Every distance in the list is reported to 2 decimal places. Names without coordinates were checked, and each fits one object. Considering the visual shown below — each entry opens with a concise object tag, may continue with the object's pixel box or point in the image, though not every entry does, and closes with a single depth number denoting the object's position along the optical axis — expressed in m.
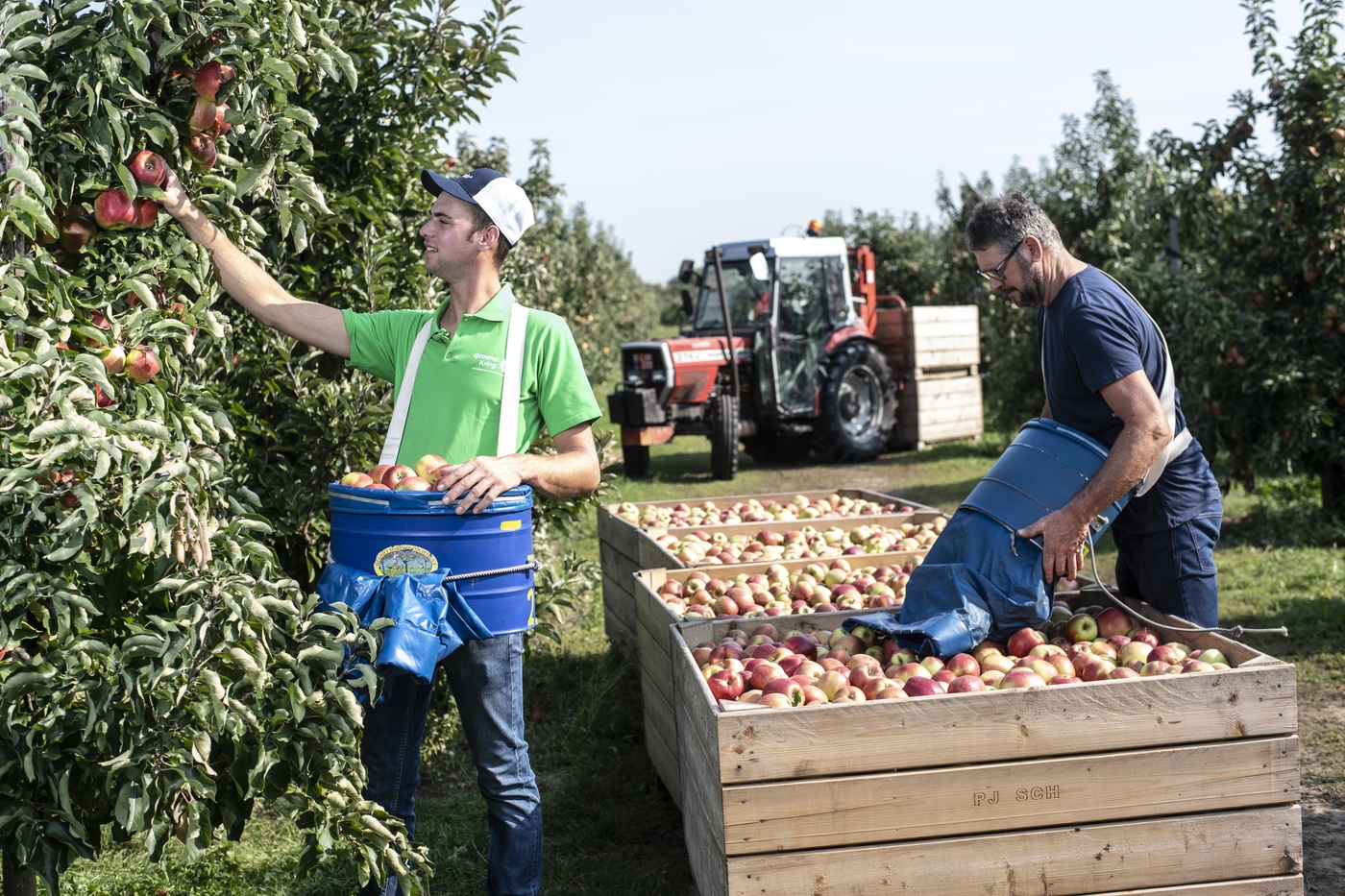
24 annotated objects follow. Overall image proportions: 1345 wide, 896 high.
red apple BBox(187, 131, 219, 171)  2.62
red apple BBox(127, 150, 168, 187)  2.45
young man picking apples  2.93
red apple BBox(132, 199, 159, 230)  2.47
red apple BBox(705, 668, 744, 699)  3.03
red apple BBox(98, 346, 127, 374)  2.32
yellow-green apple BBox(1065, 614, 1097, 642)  3.42
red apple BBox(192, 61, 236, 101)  2.54
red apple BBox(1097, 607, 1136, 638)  3.46
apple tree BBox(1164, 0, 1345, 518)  7.99
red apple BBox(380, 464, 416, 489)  2.85
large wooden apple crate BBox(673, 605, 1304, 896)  2.64
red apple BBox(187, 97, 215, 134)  2.57
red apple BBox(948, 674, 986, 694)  2.91
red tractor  12.85
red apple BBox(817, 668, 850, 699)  3.00
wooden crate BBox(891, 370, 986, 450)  15.42
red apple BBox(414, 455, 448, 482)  2.87
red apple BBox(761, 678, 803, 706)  2.95
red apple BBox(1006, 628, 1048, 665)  3.24
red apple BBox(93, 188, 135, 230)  2.43
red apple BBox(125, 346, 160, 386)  2.37
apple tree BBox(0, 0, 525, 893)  2.13
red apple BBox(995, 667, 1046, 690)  2.89
